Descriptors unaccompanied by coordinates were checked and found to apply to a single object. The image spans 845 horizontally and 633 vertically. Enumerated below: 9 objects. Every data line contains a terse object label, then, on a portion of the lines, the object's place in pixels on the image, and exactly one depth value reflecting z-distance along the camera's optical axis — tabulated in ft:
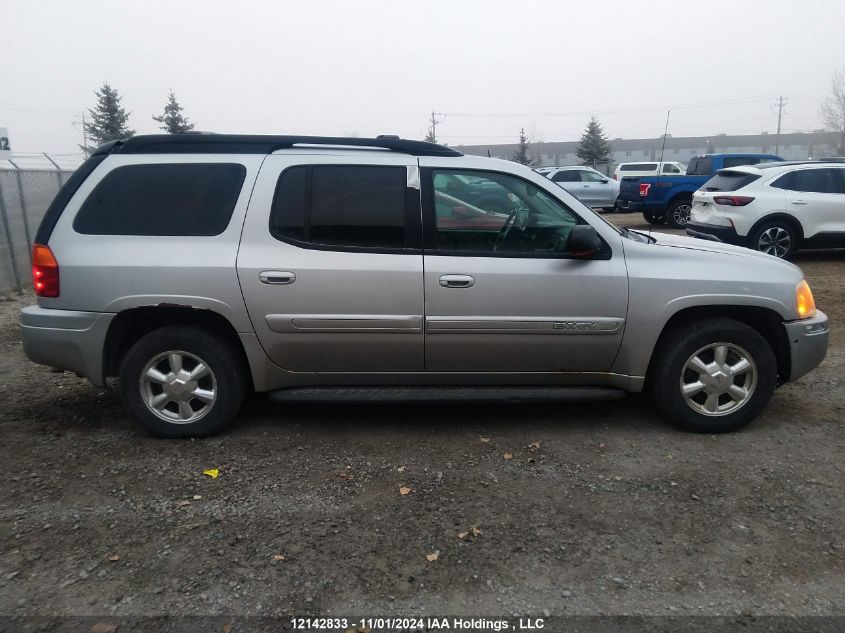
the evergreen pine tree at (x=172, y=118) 129.29
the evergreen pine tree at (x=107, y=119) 125.80
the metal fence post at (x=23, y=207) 31.71
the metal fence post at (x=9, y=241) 30.07
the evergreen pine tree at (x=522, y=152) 162.91
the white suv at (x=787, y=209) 32.83
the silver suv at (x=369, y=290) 12.81
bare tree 174.91
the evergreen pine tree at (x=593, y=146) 159.33
